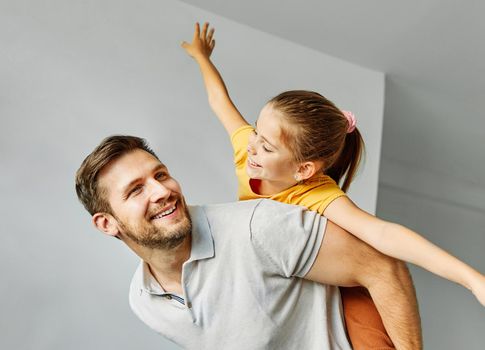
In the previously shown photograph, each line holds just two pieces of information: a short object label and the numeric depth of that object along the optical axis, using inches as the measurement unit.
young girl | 62.9
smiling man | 62.0
